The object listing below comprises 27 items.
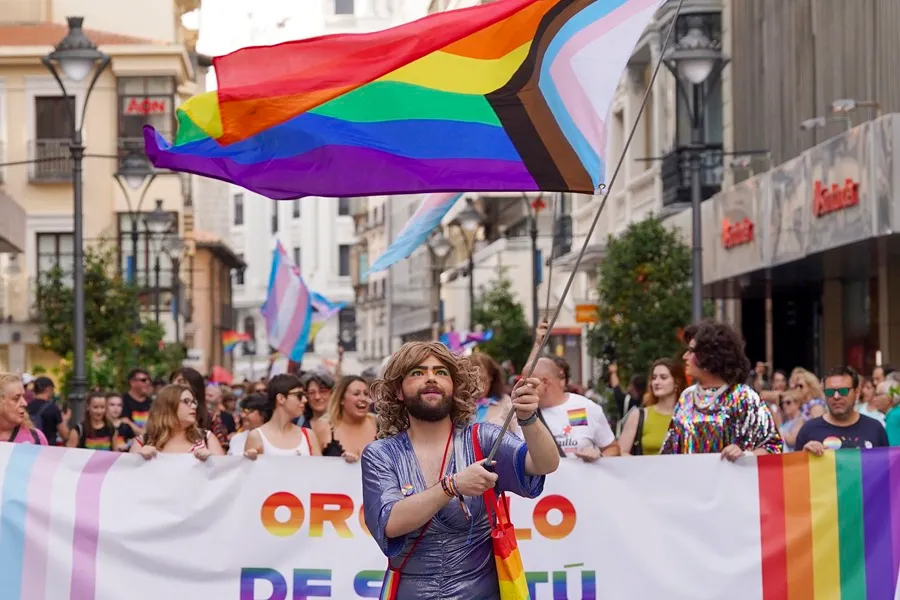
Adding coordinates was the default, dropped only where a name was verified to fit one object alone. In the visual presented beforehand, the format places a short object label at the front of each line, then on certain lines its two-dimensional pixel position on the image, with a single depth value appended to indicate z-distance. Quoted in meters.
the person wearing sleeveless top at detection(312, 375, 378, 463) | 11.77
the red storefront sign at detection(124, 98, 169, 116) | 60.31
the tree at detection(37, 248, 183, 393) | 39.38
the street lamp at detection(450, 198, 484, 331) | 33.75
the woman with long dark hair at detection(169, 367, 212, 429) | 12.60
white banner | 9.58
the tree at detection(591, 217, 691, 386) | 26.86
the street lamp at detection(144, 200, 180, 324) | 40.27
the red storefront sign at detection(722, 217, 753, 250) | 27.61
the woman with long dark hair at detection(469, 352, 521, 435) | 12.05
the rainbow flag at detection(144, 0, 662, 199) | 9.31
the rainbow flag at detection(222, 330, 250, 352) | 74.94
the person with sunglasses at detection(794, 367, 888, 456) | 10.20
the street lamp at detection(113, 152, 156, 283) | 27.98
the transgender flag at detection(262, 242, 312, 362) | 28.11
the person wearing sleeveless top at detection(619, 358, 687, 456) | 11.23
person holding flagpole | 6.26
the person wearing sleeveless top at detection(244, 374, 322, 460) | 11.14
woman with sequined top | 9.13
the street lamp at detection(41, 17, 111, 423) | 21.00
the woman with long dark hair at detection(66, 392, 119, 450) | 14.55
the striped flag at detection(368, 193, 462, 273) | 11.48
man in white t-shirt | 11.45
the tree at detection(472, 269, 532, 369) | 41.44
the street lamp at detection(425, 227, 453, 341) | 38.44
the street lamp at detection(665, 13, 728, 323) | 19.25
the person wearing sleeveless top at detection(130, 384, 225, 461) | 10.62
